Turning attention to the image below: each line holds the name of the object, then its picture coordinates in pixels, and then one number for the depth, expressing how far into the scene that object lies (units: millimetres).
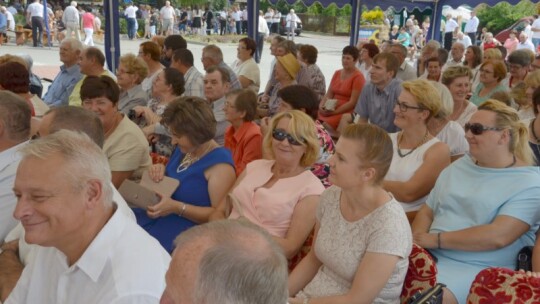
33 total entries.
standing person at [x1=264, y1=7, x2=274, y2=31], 24789
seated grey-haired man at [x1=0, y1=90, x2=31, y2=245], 2654
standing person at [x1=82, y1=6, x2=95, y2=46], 18141
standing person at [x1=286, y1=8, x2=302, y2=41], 24703
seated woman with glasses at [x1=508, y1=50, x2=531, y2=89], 6465
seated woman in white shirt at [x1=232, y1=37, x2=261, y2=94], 7307
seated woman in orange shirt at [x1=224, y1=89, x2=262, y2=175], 3966
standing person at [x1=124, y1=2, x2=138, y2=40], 22297
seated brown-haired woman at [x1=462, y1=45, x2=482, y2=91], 8055
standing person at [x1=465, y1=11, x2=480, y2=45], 18656
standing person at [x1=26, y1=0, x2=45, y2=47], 17484
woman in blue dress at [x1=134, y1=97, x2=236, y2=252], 3076
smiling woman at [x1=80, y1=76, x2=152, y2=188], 3518
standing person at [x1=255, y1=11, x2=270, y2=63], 21039
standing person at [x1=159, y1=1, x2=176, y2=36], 23453
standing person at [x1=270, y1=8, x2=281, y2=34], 25098
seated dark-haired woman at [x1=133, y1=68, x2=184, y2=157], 4902
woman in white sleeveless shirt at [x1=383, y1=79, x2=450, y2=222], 3279
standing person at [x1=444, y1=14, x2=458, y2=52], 17047
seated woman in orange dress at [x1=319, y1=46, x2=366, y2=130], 6543
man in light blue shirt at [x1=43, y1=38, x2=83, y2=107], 6211
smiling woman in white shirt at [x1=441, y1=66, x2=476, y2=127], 4717
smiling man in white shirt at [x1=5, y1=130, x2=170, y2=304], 1646
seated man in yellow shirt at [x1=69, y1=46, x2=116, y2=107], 5836
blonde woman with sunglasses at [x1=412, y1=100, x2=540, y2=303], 2660
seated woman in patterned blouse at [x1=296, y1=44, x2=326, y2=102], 6863
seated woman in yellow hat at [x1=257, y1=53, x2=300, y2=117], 6303
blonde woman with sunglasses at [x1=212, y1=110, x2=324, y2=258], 2725
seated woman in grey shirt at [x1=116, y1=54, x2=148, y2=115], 5493
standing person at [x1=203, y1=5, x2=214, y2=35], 28000
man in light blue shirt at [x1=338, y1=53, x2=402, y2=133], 5461
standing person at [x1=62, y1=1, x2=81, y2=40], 17281
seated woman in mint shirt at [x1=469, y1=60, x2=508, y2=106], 5945
